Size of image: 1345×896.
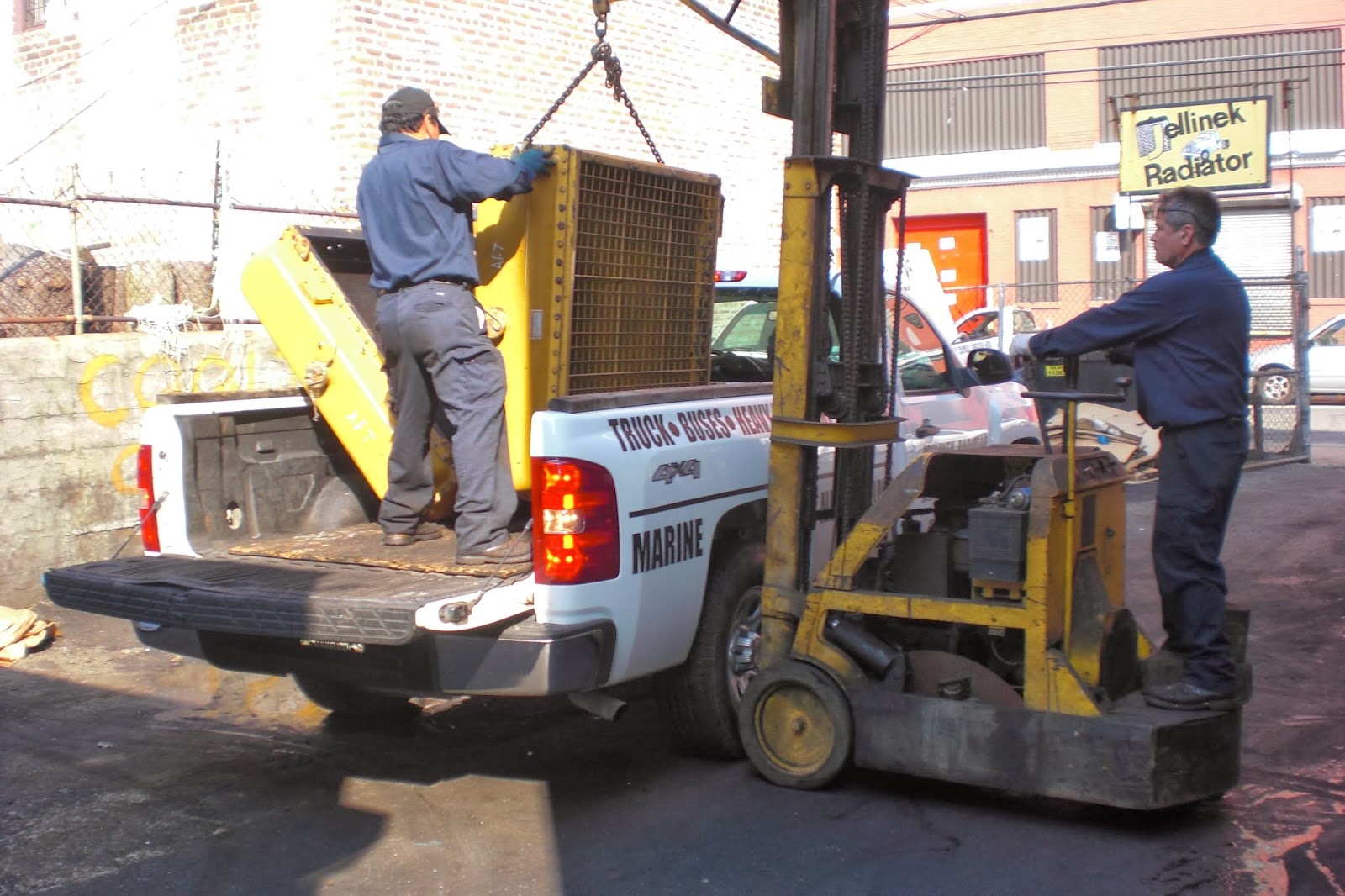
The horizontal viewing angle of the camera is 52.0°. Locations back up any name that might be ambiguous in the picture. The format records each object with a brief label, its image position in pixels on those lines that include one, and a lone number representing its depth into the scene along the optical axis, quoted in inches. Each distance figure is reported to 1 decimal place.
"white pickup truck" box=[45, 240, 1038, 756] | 171.8
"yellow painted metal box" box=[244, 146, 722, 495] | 201.5
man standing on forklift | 182.7
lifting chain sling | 231.6
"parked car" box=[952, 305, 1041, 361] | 817.5
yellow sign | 629.6
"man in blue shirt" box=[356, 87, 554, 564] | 194.5
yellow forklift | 177.6
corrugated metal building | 1108.5
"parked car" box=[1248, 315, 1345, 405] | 888.9
